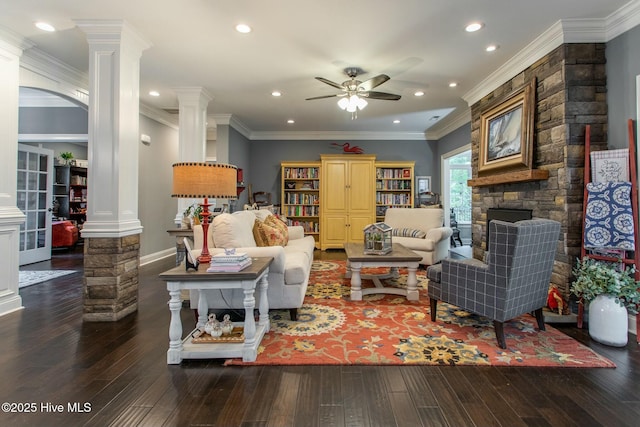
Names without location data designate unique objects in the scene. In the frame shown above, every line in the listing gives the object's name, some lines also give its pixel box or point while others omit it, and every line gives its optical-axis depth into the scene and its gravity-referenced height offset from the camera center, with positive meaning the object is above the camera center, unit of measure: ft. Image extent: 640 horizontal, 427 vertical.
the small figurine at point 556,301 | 9.00 -2.56
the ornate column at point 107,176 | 9.09 +1.04
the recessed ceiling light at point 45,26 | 9.32 +5.59
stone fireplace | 9.25 +2.65
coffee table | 10.43 -1.78
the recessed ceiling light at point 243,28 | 9.40 +5.62
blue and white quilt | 7.95 -0.06
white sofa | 8.33 -1.59
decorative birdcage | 11.11 -0.98
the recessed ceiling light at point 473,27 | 9.34 +5.70
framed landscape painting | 10.78 +3.19
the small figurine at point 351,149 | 22.79 +4.65
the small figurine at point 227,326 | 7.04 -2.62
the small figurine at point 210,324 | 6.95 -2.57
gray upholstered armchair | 6.86 -1.45
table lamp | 7.04 +0.69
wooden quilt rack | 7.93 -0.23
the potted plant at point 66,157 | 24.07 +4.11
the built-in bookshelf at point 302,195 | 22.82 +1.20
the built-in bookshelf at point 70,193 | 24.05 +1.33
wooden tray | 6.82 -2.82
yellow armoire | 22.30 +1.31
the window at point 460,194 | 25.72 +1.60
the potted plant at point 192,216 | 12.13 -0.21
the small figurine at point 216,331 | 6.91 -2.69
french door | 17.22 +0.55
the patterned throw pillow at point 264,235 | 10.62 -0.81
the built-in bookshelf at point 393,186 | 22.70 +1.98
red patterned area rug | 6.63 -3.10
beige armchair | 15.46 -0.96
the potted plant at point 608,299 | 7.29 -2.04
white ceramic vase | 7.29 -2.55
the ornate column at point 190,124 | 14.64 +4.11
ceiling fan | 12.34 +4.90
